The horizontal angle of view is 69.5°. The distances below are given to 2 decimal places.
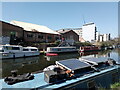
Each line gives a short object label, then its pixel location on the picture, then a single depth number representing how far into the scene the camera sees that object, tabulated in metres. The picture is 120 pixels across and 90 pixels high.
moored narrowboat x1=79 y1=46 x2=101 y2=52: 29.79
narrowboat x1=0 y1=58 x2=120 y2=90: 3.95
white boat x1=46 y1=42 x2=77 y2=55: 22.95
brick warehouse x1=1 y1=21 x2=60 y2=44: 23.68
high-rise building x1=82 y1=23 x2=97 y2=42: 80.08
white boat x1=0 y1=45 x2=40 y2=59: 16.67
